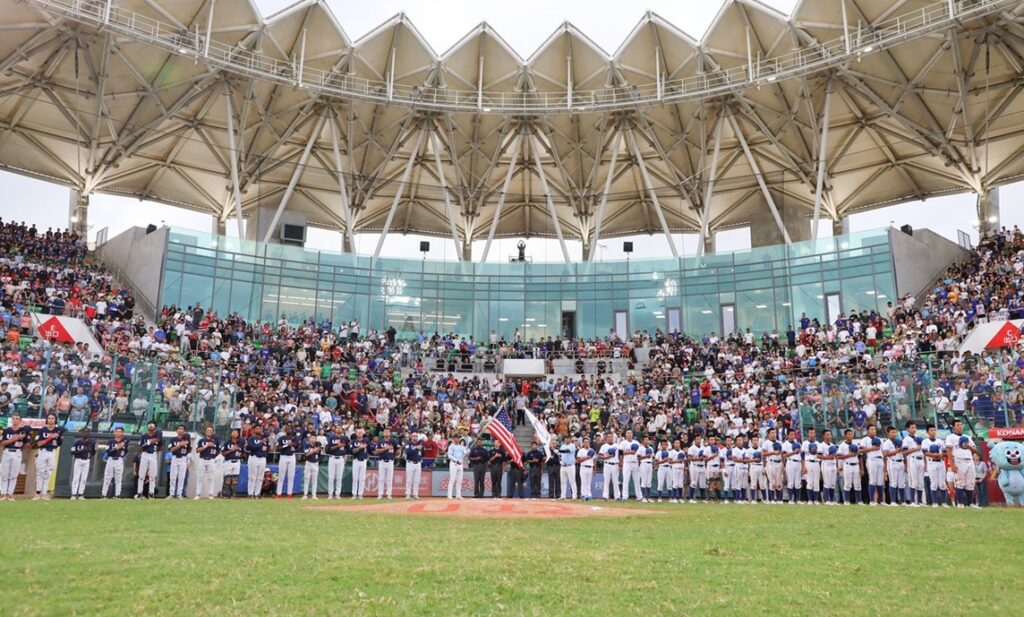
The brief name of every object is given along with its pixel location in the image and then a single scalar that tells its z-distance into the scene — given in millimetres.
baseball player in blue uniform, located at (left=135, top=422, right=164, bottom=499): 22094
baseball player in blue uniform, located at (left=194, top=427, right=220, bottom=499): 22984
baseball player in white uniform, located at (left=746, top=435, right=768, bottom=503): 23344
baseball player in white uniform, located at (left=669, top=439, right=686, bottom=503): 24703
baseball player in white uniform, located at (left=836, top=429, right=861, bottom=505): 21469
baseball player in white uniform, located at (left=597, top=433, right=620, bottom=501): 24781
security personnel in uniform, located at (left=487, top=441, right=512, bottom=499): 26391
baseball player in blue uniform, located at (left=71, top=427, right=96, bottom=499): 20781
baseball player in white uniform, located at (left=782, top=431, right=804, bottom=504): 22812
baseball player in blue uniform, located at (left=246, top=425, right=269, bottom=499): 24484
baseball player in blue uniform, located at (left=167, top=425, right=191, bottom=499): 22531
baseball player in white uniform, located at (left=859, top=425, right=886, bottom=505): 21234
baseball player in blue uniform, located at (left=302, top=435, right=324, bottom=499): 25005
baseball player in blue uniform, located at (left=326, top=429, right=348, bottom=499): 25312
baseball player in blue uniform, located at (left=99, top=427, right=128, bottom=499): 21562
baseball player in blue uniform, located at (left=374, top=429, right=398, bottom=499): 25938
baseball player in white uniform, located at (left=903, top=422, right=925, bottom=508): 20422
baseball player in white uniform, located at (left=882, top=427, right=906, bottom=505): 20844
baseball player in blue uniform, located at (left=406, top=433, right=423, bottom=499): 26234
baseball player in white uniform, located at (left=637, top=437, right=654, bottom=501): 25234
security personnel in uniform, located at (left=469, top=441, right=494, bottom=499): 26547
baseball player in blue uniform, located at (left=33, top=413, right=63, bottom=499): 20250
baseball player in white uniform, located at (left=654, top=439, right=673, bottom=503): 25109
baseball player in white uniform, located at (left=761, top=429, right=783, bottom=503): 23125
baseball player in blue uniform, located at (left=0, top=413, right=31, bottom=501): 19875
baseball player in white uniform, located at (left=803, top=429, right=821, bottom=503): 22297
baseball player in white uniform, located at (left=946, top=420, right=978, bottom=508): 19625
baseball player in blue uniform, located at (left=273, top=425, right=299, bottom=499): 24703
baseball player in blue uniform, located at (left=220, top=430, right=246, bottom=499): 23734
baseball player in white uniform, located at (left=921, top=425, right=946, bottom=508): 20094
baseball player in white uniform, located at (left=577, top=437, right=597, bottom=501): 25172
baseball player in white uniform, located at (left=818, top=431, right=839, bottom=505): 21953
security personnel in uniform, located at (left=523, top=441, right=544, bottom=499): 26422
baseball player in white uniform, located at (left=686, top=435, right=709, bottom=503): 24484
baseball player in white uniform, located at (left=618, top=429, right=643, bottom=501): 24750
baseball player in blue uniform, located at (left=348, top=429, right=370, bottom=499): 25656
